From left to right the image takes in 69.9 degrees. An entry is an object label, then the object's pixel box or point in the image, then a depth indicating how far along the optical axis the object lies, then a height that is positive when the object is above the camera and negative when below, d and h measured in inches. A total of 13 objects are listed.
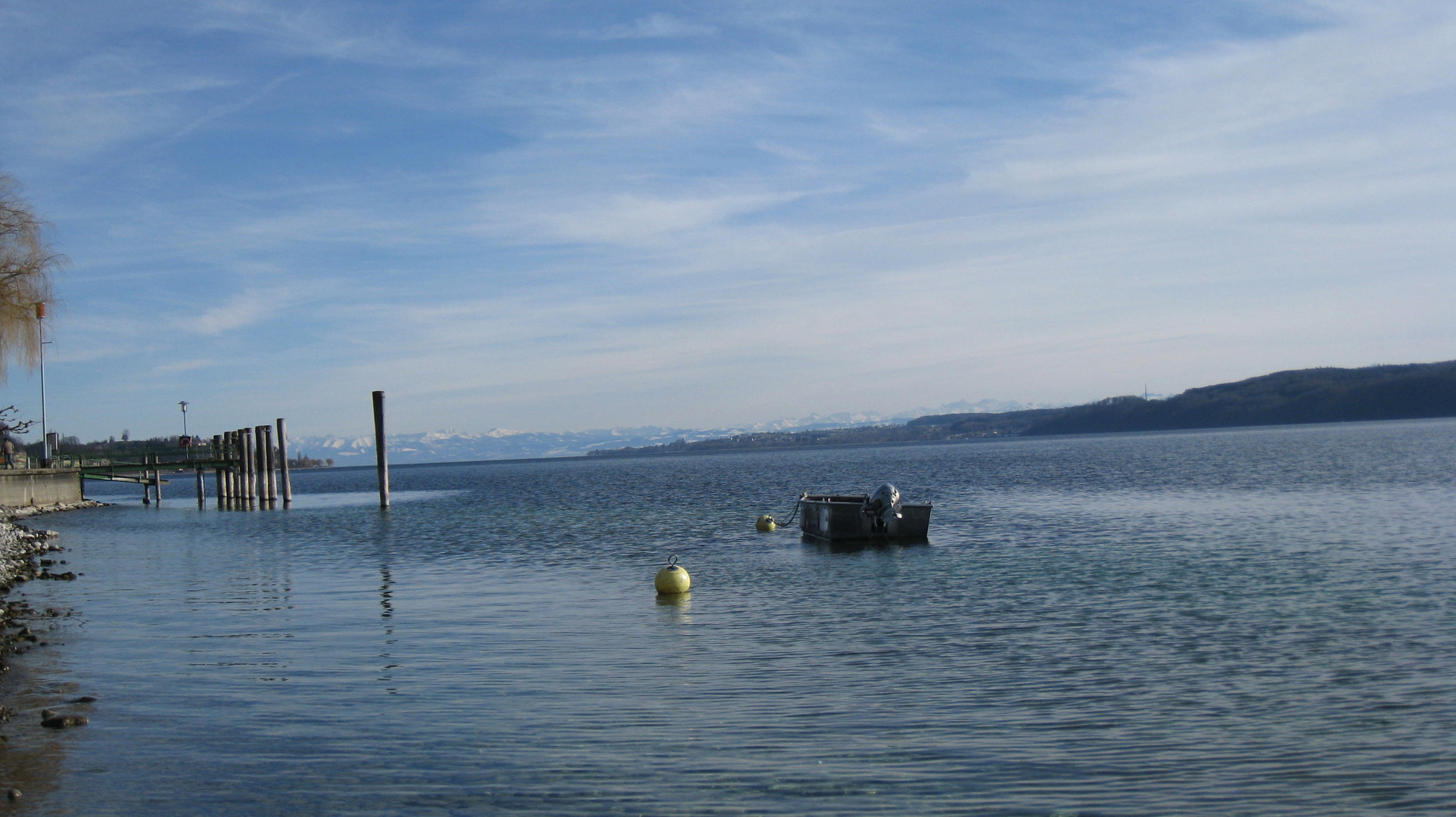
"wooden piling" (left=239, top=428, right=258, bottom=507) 2662.4 -27.9
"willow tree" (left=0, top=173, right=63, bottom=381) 1756.9 +324.0
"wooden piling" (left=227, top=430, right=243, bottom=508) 2746.1 -17.0
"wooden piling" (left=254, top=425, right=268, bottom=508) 2659.9 -9.7
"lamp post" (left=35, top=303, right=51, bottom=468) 1941.4 +49.1
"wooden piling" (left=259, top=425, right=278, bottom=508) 2677.2 -25.2
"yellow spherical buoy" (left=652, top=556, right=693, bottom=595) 880.3 -121.9
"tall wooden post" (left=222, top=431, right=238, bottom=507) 2802.7 -20.0
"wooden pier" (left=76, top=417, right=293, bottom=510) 2586.1 -7.1
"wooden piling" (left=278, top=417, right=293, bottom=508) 2524.6 -27.9
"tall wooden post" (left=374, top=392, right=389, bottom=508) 2253.9 -2.0
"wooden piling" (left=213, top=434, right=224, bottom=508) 2780.5 +15.5
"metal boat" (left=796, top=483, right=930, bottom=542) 1350.9 -120.7
